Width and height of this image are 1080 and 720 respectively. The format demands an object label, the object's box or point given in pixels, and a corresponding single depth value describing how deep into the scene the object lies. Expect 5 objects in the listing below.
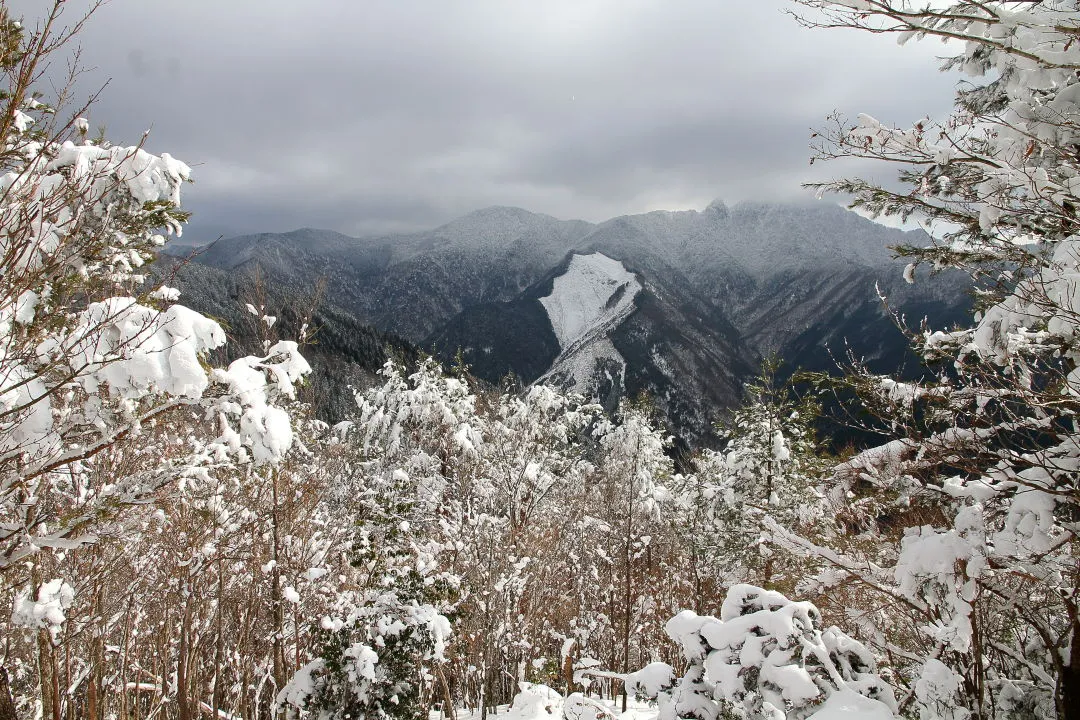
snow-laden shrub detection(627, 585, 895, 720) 3.73
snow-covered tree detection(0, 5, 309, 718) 2.96
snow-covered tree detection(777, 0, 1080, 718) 3.38
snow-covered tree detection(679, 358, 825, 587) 12.54
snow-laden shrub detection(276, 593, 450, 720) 5.98
